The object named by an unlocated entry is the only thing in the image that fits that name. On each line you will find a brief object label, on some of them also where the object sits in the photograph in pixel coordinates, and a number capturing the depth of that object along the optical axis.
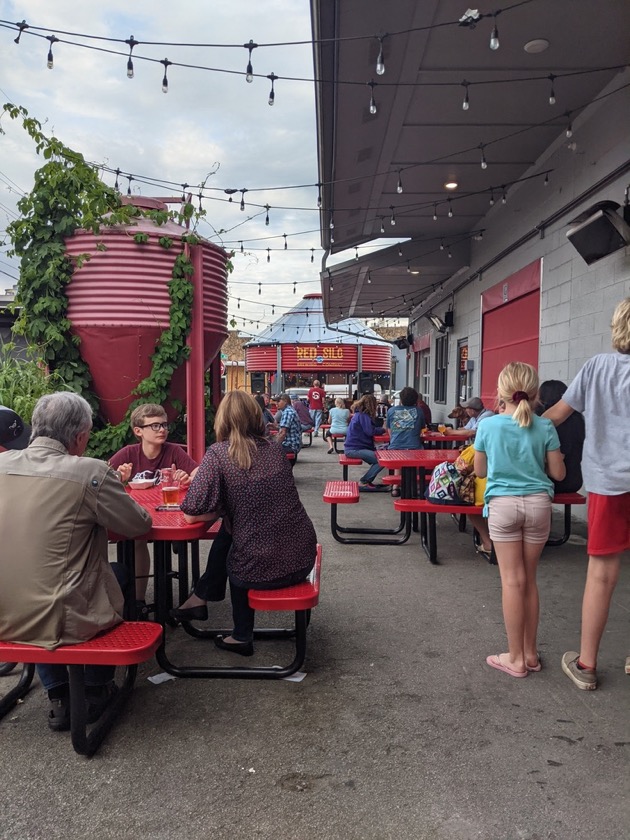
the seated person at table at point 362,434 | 8.21
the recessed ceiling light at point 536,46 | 5.04
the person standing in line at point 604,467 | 2.78
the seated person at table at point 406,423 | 7.32
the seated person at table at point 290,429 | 9.69
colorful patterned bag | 4.71
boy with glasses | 3.83
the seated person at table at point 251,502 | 2.94
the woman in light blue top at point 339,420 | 11.86
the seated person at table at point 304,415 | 13.78
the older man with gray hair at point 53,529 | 2.31
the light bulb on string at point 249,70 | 4.52
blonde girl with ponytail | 2.97
